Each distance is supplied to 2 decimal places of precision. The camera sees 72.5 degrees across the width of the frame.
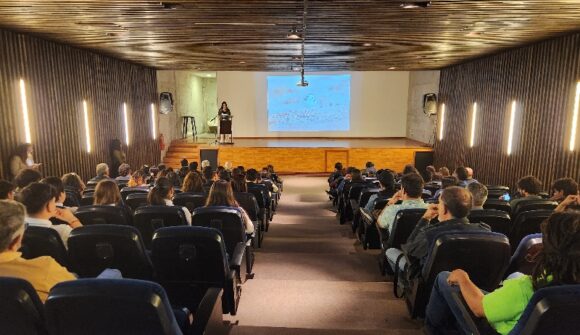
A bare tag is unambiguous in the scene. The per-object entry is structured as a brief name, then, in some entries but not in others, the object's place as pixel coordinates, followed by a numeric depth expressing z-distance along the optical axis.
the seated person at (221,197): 3.83
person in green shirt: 1.55
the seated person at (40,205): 2.68
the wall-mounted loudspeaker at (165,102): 12.52
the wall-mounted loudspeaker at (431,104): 12.79
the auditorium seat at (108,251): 2.34
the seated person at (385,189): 4.73
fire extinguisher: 12.64
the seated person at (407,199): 3.78
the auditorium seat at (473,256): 2.35
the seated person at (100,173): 5.87
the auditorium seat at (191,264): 2.41
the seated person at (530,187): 4.48
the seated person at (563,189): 4.18
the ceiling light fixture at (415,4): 4.30
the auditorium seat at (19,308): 1.48
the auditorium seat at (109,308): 1.40
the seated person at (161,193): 3.76
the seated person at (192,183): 4.82
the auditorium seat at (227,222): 3.36
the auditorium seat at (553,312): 1.38
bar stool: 15.97
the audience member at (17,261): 1.77
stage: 12.70
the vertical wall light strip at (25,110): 6.35
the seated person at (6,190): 3.56
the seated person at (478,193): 3.61
